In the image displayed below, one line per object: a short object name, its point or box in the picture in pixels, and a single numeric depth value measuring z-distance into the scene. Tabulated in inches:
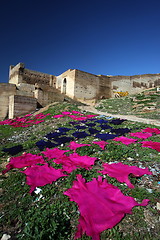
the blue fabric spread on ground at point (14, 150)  168.6
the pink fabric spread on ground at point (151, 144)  147.6
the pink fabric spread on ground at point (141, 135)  189.5
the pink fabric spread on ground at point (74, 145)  163.1
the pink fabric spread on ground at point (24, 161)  124.5
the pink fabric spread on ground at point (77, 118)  331.8
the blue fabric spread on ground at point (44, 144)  176.1
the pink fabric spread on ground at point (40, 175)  95.0
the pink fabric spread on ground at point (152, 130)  209.8
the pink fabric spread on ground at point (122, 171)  93.7
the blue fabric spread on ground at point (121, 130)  213.1
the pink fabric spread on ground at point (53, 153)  142.3
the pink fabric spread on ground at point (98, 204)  61.0
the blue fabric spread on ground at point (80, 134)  210.1
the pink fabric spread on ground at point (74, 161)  113.4
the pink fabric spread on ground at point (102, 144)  159.6
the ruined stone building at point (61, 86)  543.2
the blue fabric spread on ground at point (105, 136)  190.3
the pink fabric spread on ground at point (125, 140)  169.7
